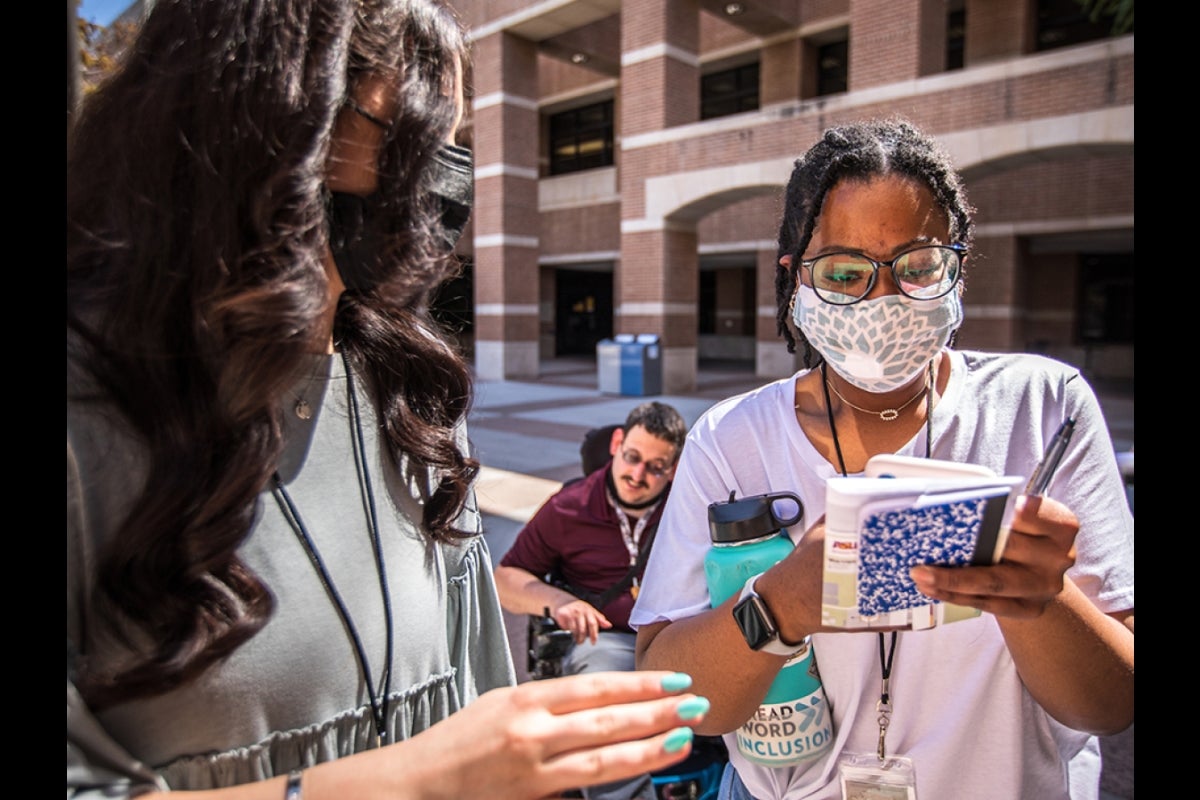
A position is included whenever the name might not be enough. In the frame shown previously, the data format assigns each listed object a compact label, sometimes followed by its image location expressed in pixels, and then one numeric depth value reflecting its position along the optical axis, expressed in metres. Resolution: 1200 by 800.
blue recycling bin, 16.23
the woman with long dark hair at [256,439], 0.93
